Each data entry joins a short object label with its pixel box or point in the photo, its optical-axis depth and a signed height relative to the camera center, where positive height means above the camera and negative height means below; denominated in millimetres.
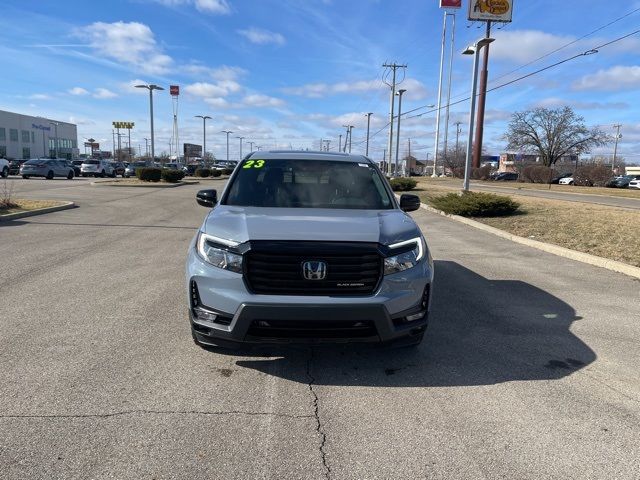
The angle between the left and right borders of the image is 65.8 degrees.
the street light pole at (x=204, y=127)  66019 +5280
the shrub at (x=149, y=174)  34344 -610
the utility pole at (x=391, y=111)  45216 +5562
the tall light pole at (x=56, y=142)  110938 +4559
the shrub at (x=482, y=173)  68381 +410
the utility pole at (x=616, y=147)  95625 +6435
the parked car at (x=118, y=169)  52294 -517
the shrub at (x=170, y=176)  35500 -725
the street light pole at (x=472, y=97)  18016 +2856
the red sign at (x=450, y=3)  51031 +17652
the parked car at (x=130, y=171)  48050 -630
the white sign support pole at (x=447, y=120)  72562 +8341
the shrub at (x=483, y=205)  15352 -916
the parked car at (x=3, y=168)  39094 -597
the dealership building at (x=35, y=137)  94625 +5201
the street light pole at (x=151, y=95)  40094 +5730
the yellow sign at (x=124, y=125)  110725 +8813
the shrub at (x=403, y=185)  30500 -704
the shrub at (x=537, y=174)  57500 +451
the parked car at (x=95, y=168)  47812 -475
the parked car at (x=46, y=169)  38441 -551
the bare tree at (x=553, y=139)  71500 +5758
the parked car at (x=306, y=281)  3561 -817
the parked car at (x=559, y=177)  63359 +183
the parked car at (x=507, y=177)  72750 -42
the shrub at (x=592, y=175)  49344 +423
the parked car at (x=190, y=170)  60106 -442
